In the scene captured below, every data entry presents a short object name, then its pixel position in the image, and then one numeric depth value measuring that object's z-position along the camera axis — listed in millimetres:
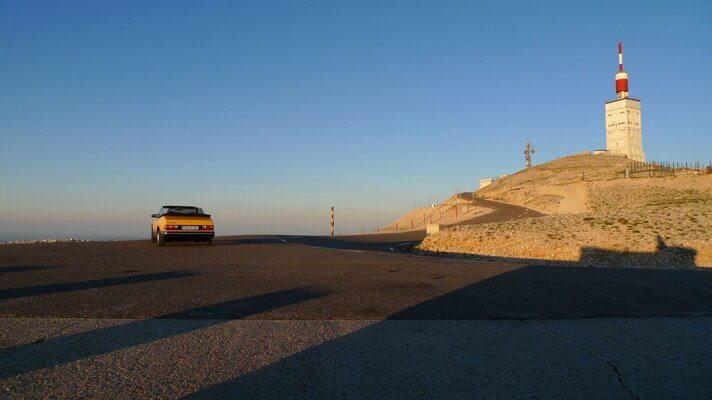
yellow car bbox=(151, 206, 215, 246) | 17641
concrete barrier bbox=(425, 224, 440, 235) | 25997
